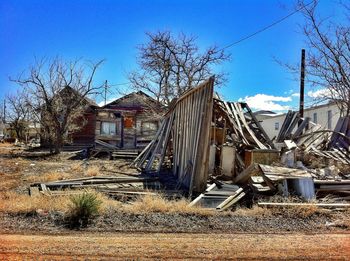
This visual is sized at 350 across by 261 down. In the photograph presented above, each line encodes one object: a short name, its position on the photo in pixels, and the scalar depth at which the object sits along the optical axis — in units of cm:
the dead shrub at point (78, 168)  1487
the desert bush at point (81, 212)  601
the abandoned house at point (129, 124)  2656
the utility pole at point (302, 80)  1625
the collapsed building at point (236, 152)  875
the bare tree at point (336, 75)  1224
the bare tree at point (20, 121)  4103
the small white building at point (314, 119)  2765
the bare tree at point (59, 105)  2275
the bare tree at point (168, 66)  2742
